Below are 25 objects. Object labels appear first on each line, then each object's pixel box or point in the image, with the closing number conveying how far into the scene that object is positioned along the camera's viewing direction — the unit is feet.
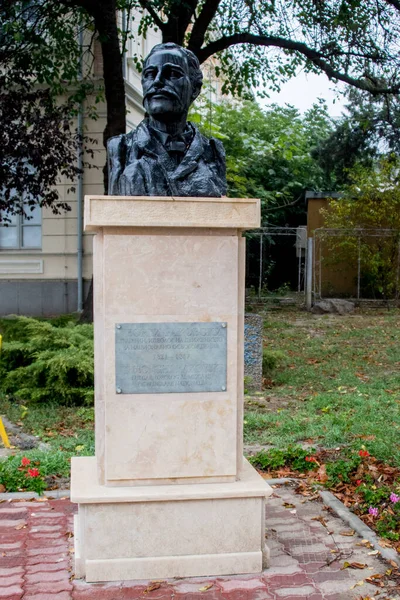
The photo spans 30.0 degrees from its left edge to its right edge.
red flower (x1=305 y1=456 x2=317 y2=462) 18.98
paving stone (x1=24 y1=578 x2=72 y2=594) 12.34
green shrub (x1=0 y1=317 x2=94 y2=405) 26.43
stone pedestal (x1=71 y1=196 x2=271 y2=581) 12.82
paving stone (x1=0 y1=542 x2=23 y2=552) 14.06
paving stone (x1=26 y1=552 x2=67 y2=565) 13.52
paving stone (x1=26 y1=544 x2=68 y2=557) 13.89
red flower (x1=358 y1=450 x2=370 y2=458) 18.71
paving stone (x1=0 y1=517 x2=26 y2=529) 15.26
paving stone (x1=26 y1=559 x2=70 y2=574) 13.12
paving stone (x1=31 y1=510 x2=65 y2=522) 15.79
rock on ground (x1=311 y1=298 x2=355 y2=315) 58.59
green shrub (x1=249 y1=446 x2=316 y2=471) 18.97
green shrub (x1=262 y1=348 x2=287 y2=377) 32.86
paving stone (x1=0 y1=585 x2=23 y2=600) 12.13
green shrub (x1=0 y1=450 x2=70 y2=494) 17.53
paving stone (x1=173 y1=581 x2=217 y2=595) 12.41
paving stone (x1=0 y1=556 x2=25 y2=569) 13.33
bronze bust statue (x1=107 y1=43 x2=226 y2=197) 14.02
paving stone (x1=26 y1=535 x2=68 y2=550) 14.26
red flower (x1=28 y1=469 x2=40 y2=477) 17.75
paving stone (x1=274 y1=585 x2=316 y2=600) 12.18
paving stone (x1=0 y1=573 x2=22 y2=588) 12.54
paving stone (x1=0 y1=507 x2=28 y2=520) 15.80
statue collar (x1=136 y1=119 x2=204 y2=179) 14.24
